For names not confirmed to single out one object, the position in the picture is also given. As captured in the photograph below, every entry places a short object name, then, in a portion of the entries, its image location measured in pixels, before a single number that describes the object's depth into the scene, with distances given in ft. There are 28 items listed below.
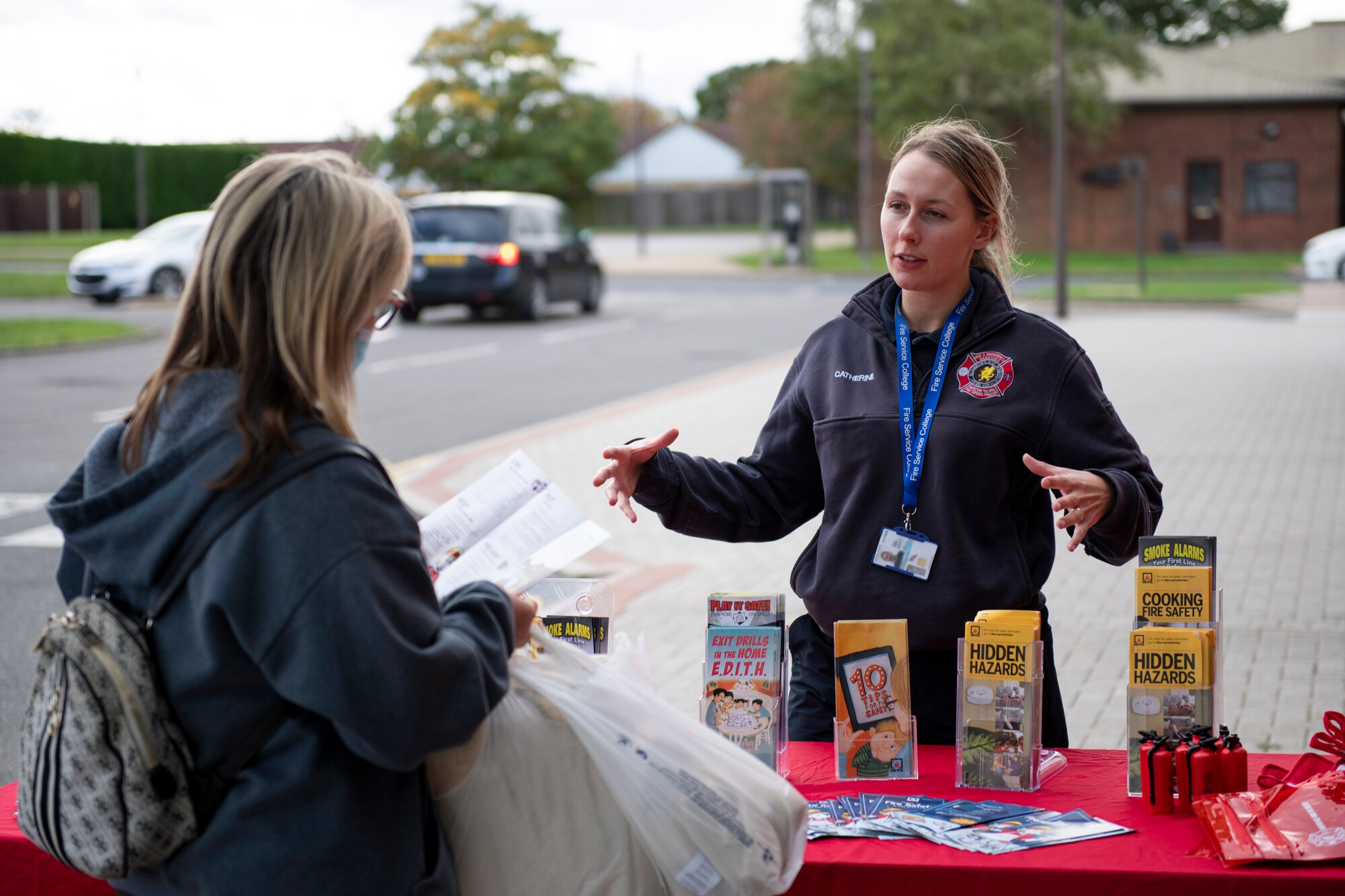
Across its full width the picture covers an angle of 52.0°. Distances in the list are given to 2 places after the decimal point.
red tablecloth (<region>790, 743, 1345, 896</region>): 7.34
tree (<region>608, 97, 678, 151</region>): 307.37
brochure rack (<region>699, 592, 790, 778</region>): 8.72
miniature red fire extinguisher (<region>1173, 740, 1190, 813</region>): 8.16
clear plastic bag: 6.98
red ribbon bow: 8.05
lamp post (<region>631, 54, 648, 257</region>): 160.04
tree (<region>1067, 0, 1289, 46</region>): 225.56
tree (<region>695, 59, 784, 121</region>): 357.00
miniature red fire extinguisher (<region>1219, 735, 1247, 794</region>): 8.15
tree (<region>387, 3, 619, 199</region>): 205.57
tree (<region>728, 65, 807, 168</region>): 165.78
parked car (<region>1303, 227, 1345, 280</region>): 91.91
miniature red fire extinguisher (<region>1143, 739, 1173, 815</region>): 8.20
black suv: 71.46
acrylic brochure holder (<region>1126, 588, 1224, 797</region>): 8.33
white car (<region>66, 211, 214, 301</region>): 82.99
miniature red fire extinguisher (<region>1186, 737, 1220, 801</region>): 8.13
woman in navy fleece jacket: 9.30
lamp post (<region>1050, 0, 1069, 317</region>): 73.10
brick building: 142.61
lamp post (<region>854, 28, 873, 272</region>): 131.95
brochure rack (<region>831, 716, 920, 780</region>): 8.93
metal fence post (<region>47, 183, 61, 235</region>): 170.19
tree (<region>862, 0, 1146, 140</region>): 134.21
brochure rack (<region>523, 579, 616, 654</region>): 9.11
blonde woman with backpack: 5.86
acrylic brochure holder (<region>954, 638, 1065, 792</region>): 8.43
